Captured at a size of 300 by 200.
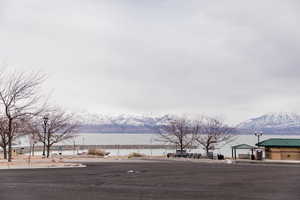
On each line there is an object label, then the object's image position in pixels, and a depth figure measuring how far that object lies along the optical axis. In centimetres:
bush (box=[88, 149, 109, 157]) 6360
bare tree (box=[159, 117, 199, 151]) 6825
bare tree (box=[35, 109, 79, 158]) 6024
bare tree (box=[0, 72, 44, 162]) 3931
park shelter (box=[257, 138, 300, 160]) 4888
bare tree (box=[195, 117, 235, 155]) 6801
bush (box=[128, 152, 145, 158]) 5812
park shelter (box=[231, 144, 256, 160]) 5362
